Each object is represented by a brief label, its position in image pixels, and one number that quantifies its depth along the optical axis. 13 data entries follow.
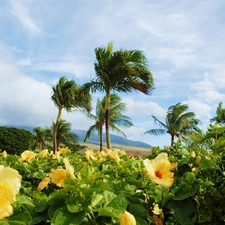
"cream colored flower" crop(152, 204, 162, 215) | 1.39
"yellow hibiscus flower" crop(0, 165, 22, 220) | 0.84
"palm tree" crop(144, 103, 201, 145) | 23.03
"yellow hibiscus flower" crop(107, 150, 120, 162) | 1.83
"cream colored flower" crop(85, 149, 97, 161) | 2.38
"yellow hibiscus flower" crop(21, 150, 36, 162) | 2.29
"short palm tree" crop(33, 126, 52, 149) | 25.20
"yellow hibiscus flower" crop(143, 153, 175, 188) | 1.28
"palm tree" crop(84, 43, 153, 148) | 14.97
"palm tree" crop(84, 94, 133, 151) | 21.88
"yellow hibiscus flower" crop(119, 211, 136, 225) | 0.96
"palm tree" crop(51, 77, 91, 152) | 19.67
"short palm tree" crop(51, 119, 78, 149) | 28.73
